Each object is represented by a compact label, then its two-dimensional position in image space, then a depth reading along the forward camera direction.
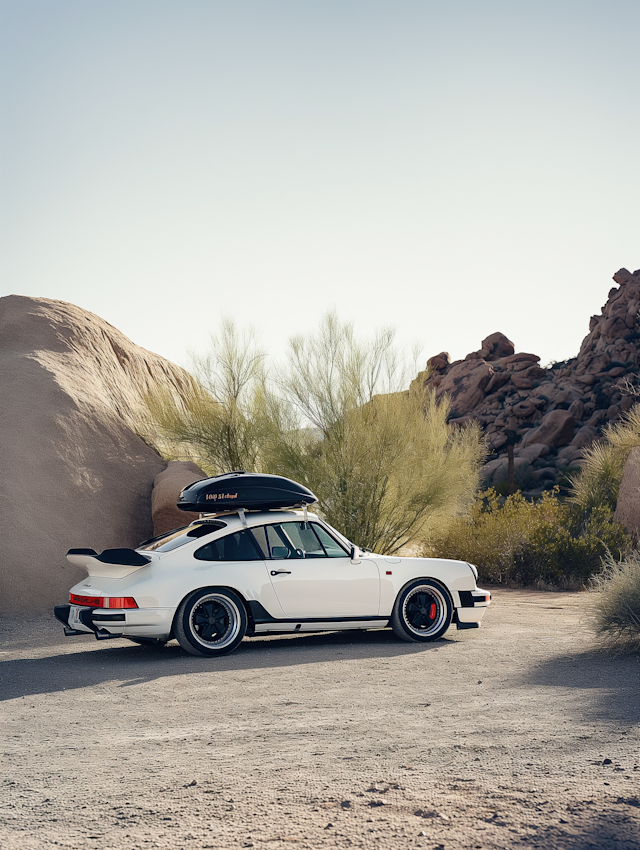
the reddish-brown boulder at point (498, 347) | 61.66
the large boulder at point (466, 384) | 56.16
